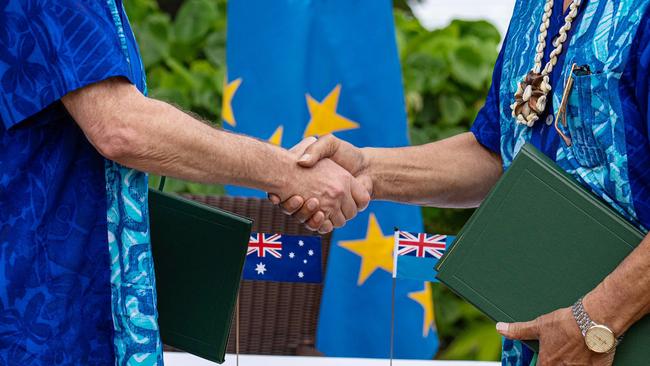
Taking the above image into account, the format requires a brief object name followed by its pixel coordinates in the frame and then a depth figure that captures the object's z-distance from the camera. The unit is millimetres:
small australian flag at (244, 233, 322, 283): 4160
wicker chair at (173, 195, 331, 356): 4777
